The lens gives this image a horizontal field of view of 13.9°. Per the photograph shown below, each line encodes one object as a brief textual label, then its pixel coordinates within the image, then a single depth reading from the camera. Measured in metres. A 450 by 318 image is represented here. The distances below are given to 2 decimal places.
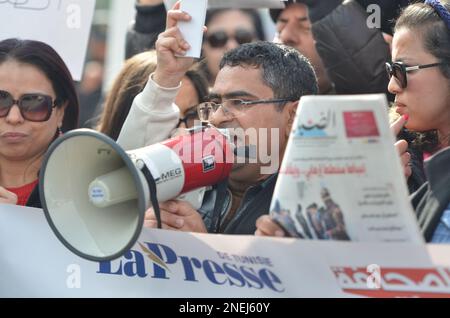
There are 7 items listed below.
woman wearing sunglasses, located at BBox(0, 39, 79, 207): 6.83
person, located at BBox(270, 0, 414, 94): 8.03
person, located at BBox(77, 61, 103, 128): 14.56
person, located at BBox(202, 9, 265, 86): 10.65
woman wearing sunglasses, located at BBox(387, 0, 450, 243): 6.05
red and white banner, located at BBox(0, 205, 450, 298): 4.58
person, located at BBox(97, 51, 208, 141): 8.34
